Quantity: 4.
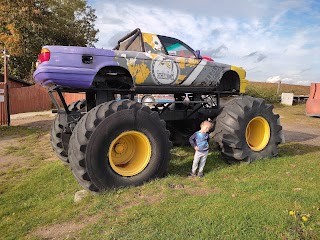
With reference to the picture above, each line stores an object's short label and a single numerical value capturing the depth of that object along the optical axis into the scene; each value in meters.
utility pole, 10.55
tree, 19.27
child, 4.18
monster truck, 3.50
